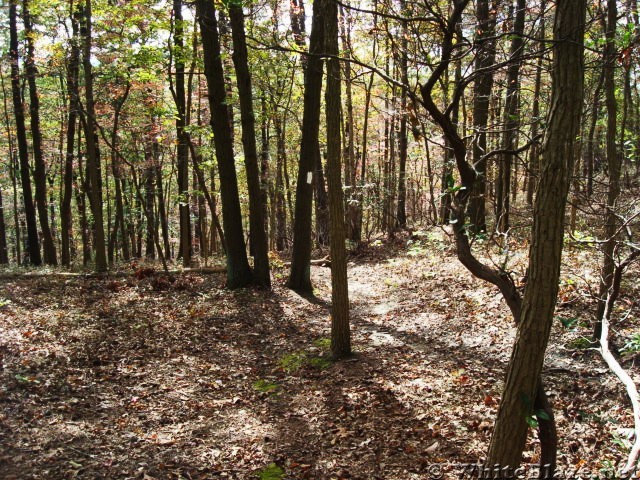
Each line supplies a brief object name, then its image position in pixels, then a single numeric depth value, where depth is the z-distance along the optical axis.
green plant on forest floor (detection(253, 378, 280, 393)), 6.39
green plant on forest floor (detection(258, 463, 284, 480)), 4.46
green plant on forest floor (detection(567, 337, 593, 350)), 5.83
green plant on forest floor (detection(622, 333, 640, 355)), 3.79
